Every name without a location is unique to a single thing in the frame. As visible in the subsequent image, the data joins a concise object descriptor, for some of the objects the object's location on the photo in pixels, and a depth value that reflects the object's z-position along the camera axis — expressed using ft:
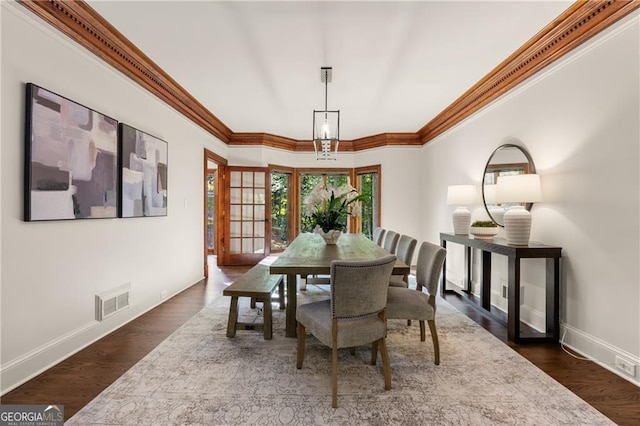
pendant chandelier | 10.16
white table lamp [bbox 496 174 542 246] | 8.39
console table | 7.99
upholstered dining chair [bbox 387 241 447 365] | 7.14
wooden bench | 8.34
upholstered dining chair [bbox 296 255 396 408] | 5.55
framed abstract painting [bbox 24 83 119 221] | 6.31
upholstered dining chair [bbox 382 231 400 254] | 11.08
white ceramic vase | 9.69
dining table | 6.63
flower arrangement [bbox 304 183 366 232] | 9.05
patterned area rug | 5.30
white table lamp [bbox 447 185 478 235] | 12.14
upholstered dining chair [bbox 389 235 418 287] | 9.30
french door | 18.90
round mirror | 9.62
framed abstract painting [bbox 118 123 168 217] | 9.22
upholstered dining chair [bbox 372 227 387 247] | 13.55
